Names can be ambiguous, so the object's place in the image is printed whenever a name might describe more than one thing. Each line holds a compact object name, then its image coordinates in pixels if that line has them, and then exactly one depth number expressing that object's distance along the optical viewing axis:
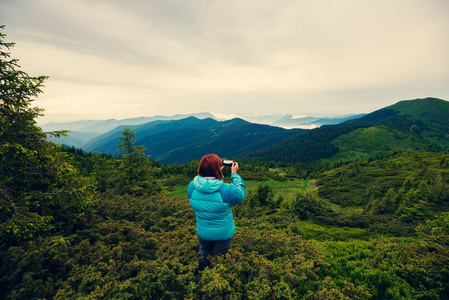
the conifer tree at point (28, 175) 5.84
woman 4.09
